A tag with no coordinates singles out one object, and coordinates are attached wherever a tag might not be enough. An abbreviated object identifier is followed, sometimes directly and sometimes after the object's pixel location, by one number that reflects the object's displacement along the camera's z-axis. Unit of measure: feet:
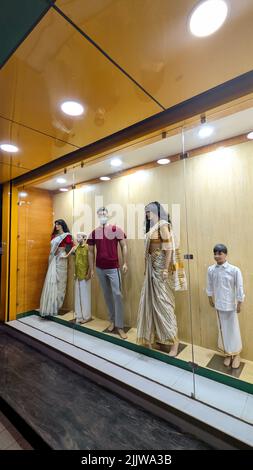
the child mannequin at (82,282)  9.27
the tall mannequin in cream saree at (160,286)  6.39
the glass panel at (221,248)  5.22
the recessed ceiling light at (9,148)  6.72
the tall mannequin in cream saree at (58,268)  10.09
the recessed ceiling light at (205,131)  5.63
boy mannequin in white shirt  5.62
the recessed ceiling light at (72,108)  4.53
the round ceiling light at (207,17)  2.62
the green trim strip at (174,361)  4.98
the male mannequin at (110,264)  8.14
